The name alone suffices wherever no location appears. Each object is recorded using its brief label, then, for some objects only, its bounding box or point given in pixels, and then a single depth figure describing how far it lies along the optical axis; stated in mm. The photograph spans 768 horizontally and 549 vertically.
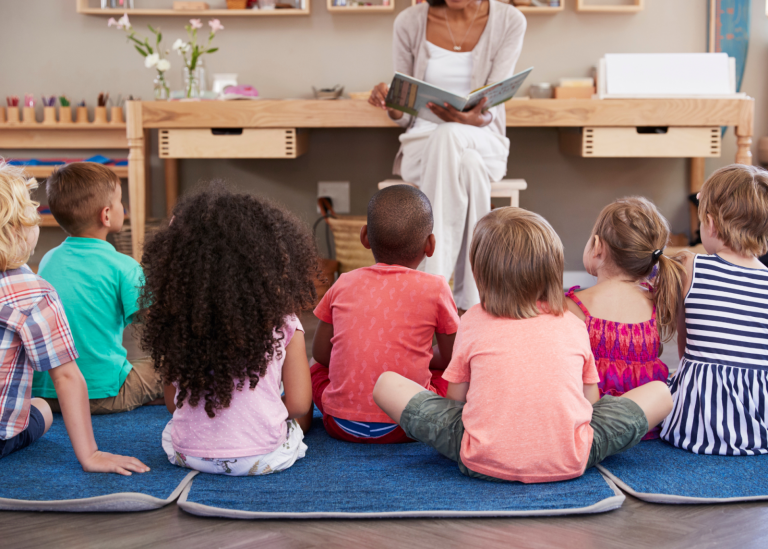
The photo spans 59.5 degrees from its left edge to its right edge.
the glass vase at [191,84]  2670
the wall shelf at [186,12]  2867
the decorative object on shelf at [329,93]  2656
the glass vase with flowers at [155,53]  2645
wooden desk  2359
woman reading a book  2117
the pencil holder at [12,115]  2943
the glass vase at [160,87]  2670
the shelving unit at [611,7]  2793
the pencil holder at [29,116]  2945
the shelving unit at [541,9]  2791
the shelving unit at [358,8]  2842
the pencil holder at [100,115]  2923
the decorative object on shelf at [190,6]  2881
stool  2285
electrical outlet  3100
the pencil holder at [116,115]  2932
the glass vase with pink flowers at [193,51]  2693
